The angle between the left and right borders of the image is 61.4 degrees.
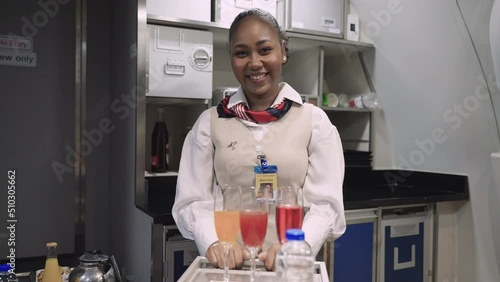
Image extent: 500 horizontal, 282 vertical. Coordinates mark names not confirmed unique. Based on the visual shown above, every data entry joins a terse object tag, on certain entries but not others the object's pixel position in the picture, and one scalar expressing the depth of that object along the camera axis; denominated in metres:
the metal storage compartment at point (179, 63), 2.04
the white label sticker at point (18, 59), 2.34
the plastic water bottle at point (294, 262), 0.75
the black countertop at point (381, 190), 2.02
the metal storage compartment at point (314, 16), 2.44
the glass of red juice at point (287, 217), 0.93
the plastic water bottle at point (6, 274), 1.75
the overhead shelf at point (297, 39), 2.08
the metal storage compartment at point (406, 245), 2.25
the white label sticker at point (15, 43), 2.33
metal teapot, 1.87
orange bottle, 1.97
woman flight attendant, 1.25
